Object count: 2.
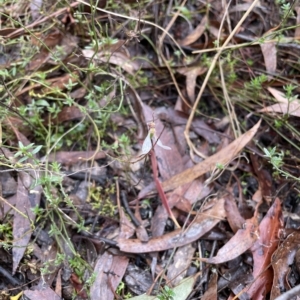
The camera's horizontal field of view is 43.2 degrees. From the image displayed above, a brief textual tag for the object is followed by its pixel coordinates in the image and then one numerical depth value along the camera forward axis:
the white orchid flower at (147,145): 0.29
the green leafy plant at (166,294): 0.28
